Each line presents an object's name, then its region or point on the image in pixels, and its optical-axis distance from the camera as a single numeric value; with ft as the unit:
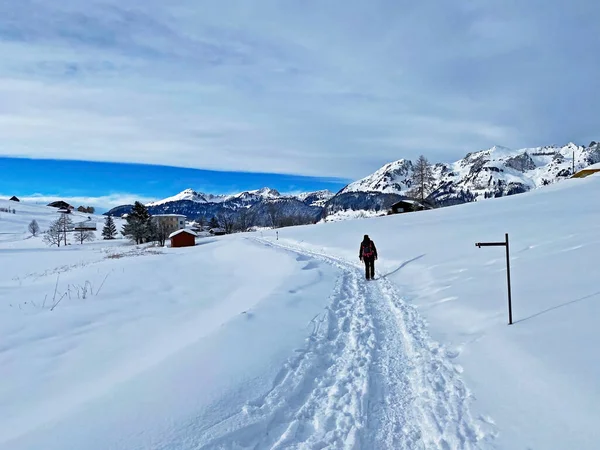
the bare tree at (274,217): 377.05
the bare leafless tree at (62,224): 265.62
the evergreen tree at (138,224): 245.65
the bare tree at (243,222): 387.61
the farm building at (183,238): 214.48
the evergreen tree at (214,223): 390.21
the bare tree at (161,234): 255.09
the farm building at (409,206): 197.67
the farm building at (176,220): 446.48
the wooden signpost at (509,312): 21.55
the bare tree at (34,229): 348.45
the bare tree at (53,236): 261.44
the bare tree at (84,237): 279.71
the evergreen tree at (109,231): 312.71
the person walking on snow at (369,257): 46.62
